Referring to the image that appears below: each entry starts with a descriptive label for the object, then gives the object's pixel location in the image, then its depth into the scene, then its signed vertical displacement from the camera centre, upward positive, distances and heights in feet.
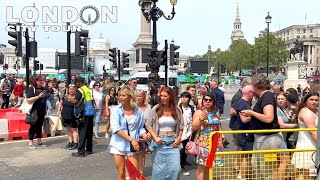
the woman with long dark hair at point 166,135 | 16.15 -2.68
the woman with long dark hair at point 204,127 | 17.57 -2.56
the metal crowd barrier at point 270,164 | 15.23 -3.73
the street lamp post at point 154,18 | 52.64 +8.11
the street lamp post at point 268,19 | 108.78 +16.41
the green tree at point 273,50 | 313.32 +21.40
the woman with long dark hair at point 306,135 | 15.46 -2.60
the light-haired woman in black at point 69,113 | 28.76 -3.04
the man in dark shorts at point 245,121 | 19.37 -2.57
